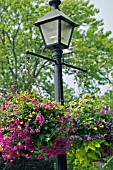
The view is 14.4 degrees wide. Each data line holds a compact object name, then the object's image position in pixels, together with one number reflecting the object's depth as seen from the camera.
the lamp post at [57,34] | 3.77
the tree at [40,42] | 16.46
